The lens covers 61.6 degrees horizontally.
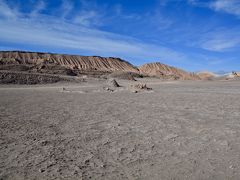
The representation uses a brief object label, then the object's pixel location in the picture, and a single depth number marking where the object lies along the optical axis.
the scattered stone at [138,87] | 13.66
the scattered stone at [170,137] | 4.33
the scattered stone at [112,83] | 17.57
